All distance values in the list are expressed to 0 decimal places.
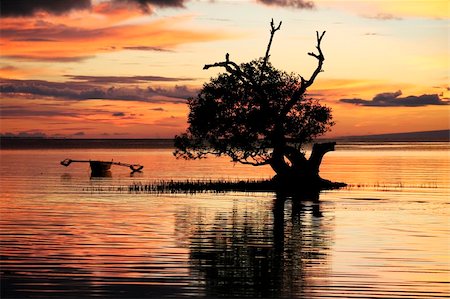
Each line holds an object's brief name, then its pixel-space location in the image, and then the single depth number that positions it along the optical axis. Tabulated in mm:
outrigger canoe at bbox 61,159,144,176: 98125
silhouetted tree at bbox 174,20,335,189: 72062
